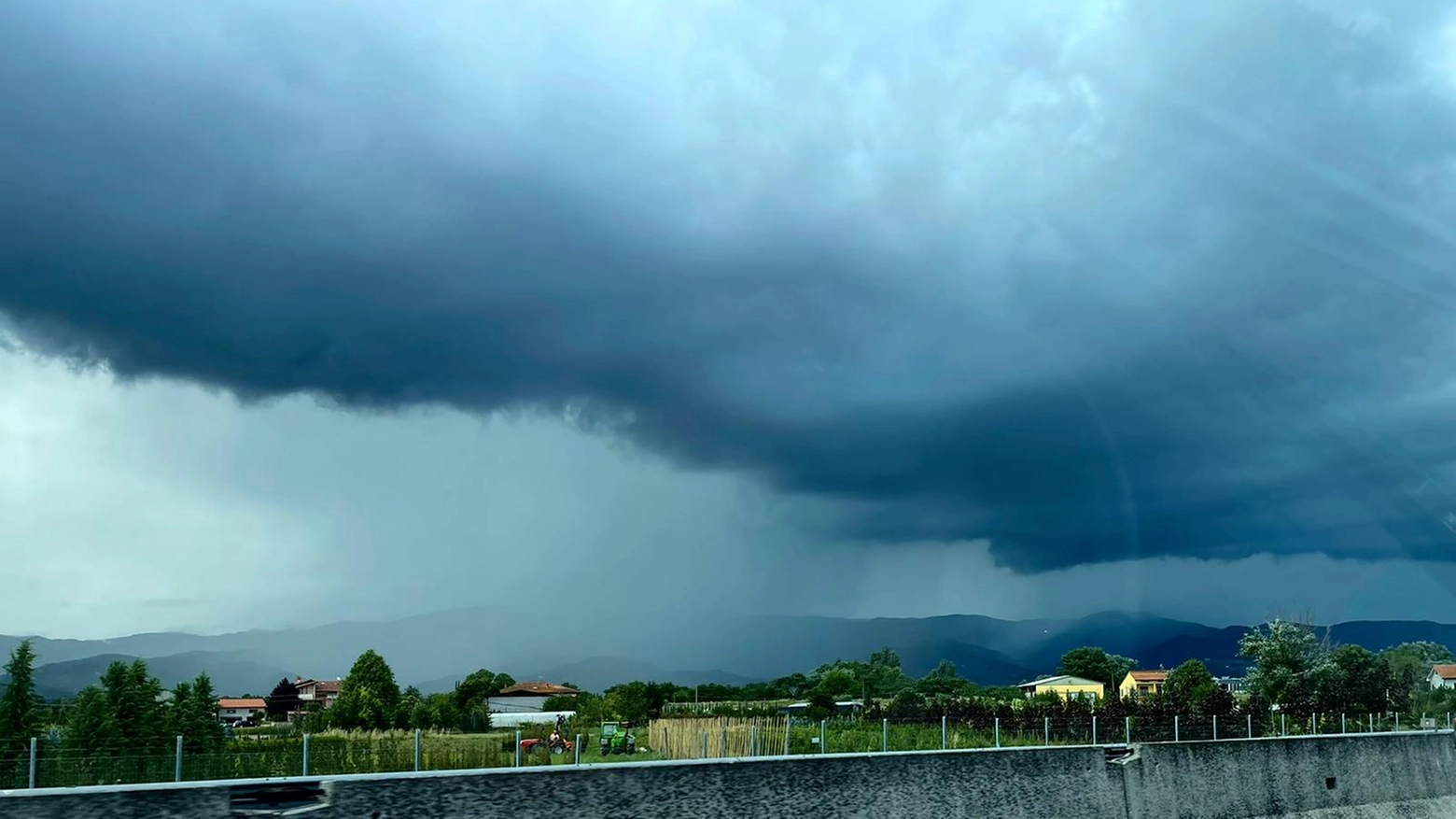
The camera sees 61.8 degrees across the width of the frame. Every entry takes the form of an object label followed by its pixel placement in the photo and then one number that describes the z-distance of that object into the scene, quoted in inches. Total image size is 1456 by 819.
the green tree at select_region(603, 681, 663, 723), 3083.2
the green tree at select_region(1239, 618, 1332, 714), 3289.9
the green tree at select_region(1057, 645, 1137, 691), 7657.5
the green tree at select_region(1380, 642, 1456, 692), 3469.5
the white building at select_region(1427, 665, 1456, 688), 5576.3
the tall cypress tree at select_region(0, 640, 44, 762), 1365.7
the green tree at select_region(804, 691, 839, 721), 2645.2
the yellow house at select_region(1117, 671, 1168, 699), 6401.6
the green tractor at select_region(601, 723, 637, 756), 1970.2
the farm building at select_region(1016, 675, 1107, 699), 5869.1
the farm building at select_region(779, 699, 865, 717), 3036.4
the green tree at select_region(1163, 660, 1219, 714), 2359.6
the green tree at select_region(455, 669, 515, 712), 4955.7
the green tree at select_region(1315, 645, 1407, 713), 2923.2
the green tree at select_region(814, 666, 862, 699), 5506.9
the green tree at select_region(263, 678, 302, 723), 5060.5
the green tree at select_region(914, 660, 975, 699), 5267.7
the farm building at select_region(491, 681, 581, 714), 5571.4
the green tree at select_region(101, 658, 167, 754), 1458.8
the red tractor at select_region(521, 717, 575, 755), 1684.3
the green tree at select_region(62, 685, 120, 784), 1241.7
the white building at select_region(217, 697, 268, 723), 6082.7
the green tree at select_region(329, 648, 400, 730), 2972.4
